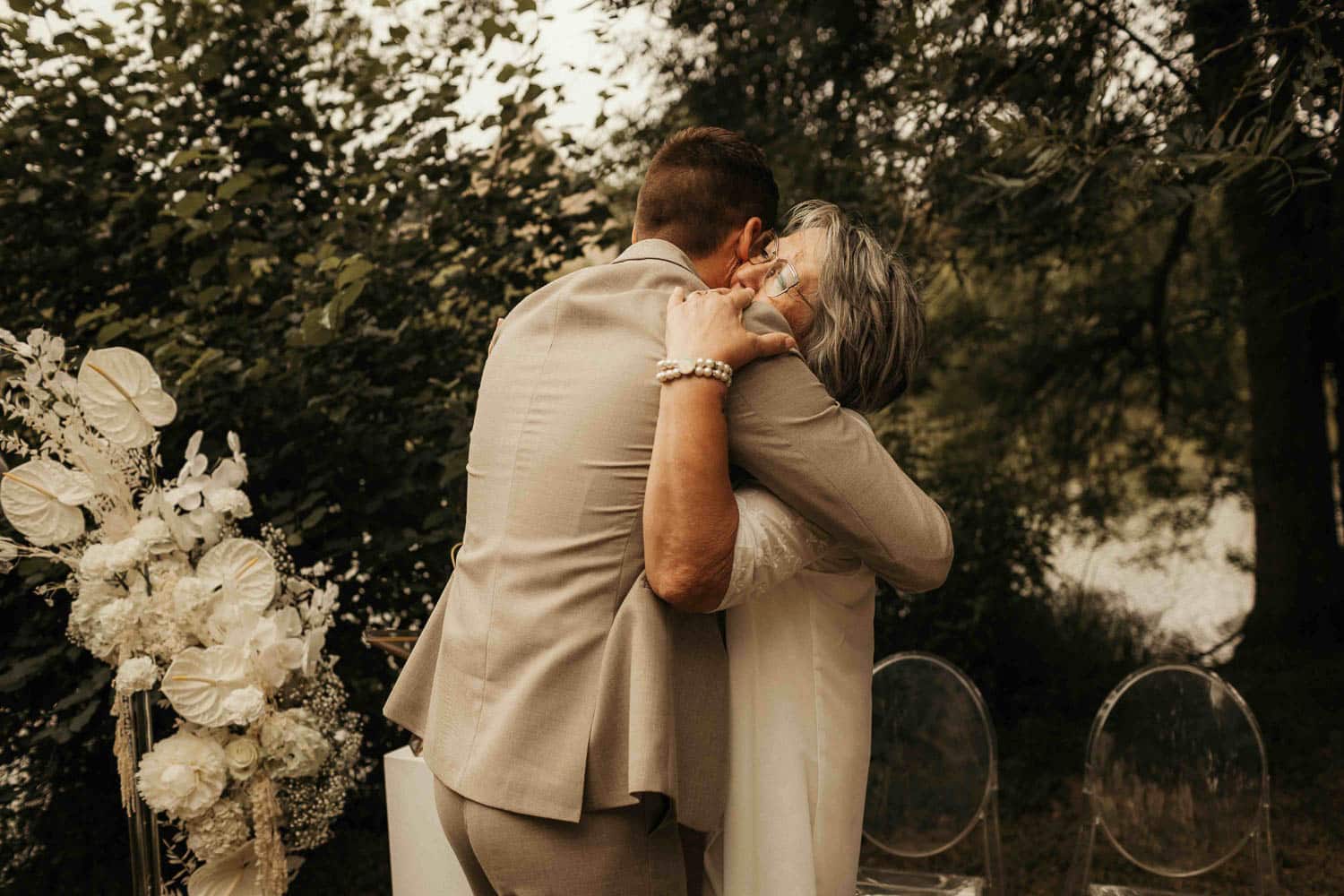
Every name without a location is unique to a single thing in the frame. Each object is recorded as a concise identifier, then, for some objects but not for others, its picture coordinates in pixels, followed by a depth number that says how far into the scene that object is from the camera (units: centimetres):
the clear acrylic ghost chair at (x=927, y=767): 312
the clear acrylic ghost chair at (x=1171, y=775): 294
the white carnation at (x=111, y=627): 232
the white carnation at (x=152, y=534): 236
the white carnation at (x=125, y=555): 232
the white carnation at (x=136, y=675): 227
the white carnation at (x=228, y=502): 244
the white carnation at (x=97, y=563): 232
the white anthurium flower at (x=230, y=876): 242
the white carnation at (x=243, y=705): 226
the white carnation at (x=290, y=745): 235
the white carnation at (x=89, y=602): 235
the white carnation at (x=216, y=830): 232
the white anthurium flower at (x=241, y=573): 237
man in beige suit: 153
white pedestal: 226
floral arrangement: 229
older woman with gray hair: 152
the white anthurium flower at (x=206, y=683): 225
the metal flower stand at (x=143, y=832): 240
